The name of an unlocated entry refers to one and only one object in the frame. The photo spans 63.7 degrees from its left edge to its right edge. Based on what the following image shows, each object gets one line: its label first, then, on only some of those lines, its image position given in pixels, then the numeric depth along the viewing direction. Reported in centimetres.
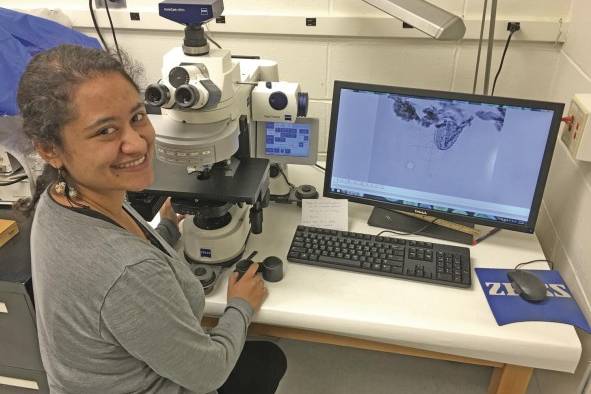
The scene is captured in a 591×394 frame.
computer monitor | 120
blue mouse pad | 108
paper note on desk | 140
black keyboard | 121
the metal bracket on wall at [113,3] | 174
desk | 105
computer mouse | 112
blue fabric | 133
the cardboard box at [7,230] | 128
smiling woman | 75
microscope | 99
